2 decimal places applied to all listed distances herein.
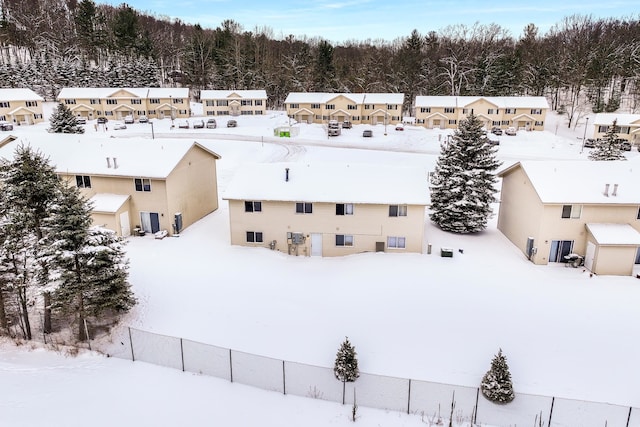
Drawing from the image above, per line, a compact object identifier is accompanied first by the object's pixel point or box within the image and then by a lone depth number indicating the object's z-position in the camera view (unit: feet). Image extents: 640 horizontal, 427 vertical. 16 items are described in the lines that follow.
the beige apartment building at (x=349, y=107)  251.80
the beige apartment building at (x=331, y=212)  91.35
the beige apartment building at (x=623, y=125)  212.64
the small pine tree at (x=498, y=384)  49.24
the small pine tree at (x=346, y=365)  51.62
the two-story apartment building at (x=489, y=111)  238.89
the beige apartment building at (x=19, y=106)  237.25
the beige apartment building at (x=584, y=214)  84.64
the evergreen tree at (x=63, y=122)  181.47
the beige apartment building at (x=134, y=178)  101.71
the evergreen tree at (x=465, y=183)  107.14
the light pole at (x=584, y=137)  202.44
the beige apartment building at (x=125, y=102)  255.70
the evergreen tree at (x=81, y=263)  58.39
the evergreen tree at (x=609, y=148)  150.82
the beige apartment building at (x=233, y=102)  266.98
